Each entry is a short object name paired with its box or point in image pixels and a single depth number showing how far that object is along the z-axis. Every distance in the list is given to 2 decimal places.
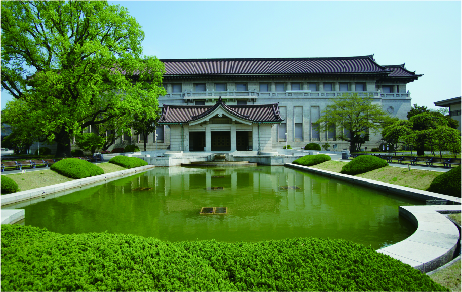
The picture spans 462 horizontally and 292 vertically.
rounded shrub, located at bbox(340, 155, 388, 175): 15.45
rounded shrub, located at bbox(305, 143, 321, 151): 39.15
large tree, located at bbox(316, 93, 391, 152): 36.94
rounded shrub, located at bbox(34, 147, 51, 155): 39.45
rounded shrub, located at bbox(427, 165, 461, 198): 8.90
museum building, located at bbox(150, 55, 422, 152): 44.91
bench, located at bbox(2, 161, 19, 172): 17.09
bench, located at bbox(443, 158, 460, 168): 15.98
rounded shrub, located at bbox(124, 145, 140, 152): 36.41
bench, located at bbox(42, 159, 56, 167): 20.49
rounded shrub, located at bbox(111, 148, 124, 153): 41.85
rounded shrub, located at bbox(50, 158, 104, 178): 13.96
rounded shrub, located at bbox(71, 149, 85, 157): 37.53
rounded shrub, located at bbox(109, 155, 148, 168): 19.88
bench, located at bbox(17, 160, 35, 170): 17.30
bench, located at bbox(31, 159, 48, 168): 18.77
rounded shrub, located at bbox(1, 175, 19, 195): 9.84
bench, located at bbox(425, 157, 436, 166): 17.48
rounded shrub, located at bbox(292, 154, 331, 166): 21.97
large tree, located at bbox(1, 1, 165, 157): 20.55
